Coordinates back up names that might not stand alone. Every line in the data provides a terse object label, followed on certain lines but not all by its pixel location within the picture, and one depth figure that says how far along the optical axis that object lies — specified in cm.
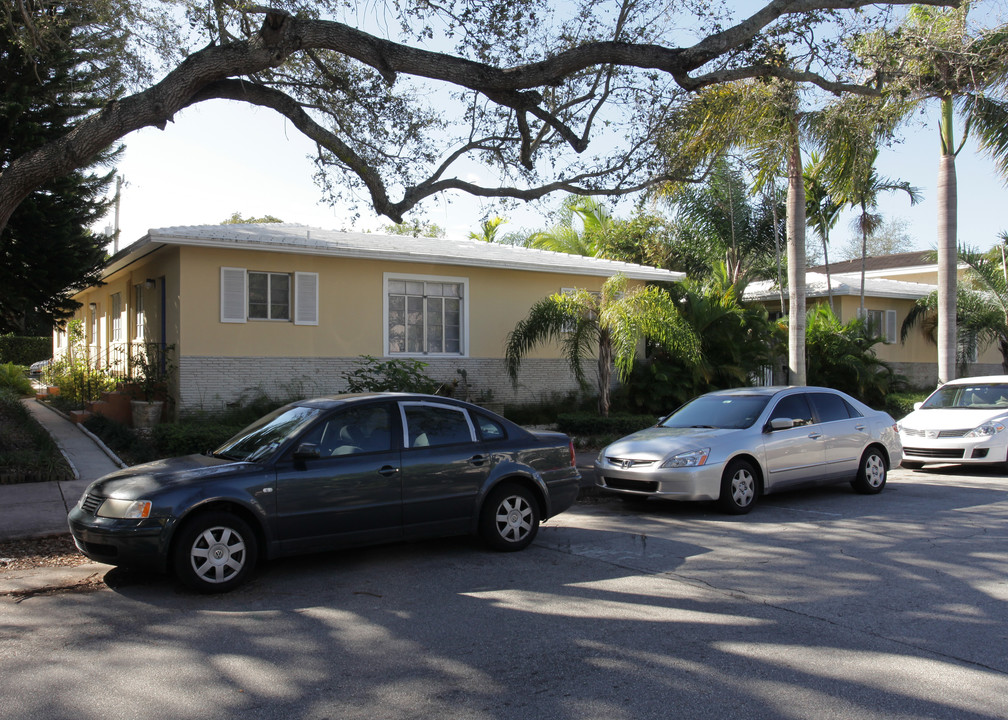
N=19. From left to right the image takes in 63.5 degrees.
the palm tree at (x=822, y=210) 2398
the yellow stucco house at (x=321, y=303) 1480
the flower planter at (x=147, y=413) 1447
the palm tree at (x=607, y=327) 1508
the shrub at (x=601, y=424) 1552
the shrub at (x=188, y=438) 1175
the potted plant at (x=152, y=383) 1452
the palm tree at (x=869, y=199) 2334
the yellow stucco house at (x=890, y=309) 2480
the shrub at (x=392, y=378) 1416
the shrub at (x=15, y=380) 2277
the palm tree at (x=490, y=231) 3225
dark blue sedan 625
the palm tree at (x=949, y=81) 1328
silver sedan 940
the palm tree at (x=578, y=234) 2923
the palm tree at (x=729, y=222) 2381
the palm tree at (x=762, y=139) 1426
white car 1291
